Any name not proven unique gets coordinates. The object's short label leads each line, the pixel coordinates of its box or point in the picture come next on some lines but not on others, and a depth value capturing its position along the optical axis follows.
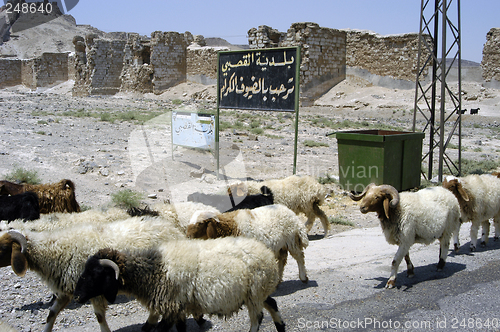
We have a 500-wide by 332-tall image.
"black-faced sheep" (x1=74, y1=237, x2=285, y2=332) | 3.66
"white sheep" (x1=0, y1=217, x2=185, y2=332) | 4.00
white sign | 11.88
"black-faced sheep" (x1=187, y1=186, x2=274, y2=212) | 6.87
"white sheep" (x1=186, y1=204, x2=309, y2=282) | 5.19
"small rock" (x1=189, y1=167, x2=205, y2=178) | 11.40
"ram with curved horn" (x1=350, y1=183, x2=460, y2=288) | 5.72
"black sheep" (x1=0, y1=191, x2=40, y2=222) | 5.74
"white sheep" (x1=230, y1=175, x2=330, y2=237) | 7.50
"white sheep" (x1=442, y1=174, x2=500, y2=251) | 6.81
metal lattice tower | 11.21
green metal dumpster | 9.96
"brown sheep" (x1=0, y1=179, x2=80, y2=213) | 6.43
